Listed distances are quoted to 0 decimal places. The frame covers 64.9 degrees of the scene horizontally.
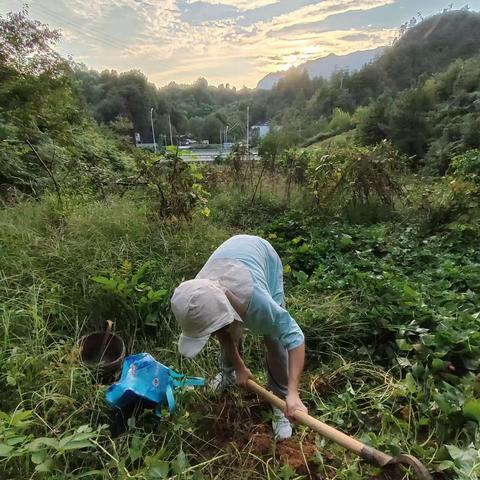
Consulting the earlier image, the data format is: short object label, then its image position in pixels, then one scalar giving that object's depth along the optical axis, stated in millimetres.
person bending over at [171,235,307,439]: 1399
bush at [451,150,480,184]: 4812
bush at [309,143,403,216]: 4906
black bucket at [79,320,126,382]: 2112
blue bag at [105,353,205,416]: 1716
